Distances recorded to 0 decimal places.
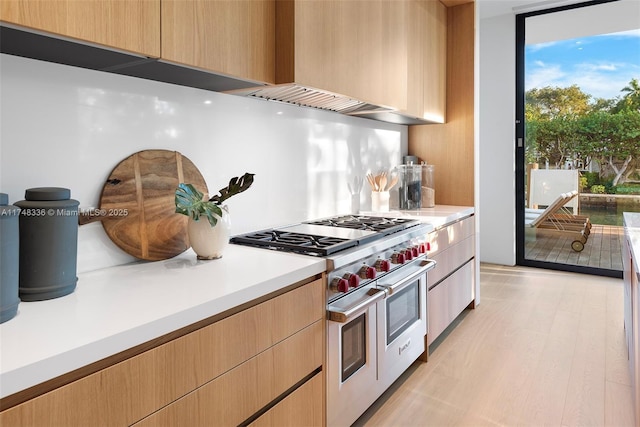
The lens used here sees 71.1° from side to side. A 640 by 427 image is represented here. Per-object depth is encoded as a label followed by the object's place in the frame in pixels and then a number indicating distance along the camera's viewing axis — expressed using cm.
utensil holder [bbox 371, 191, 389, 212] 302
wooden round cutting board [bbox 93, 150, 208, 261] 151
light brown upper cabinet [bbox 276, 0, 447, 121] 174
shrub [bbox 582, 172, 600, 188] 445
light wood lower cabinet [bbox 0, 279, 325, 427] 85
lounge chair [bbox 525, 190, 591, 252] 459
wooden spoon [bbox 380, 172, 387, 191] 301
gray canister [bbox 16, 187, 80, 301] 110
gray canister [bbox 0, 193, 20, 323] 95
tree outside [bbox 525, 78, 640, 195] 425
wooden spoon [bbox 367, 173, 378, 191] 300
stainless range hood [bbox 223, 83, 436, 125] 189
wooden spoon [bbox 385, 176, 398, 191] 310
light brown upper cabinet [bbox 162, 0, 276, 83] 136
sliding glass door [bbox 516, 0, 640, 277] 427
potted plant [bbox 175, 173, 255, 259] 155
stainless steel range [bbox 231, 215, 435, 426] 166
